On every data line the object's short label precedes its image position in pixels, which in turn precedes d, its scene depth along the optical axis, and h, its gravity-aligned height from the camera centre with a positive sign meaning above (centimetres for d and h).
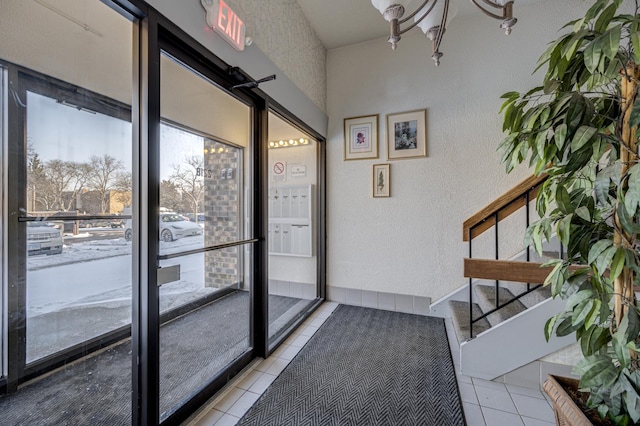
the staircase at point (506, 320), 181 -80
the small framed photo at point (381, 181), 321 +44
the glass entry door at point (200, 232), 161 -9
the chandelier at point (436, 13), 146 +116
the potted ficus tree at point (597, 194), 89 +7
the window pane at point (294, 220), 341 -3
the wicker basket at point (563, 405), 101 -80
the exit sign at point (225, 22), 154 +123
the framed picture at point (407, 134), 306 +97
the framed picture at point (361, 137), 327 +100
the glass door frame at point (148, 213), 127 +3
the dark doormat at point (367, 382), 160 -120
